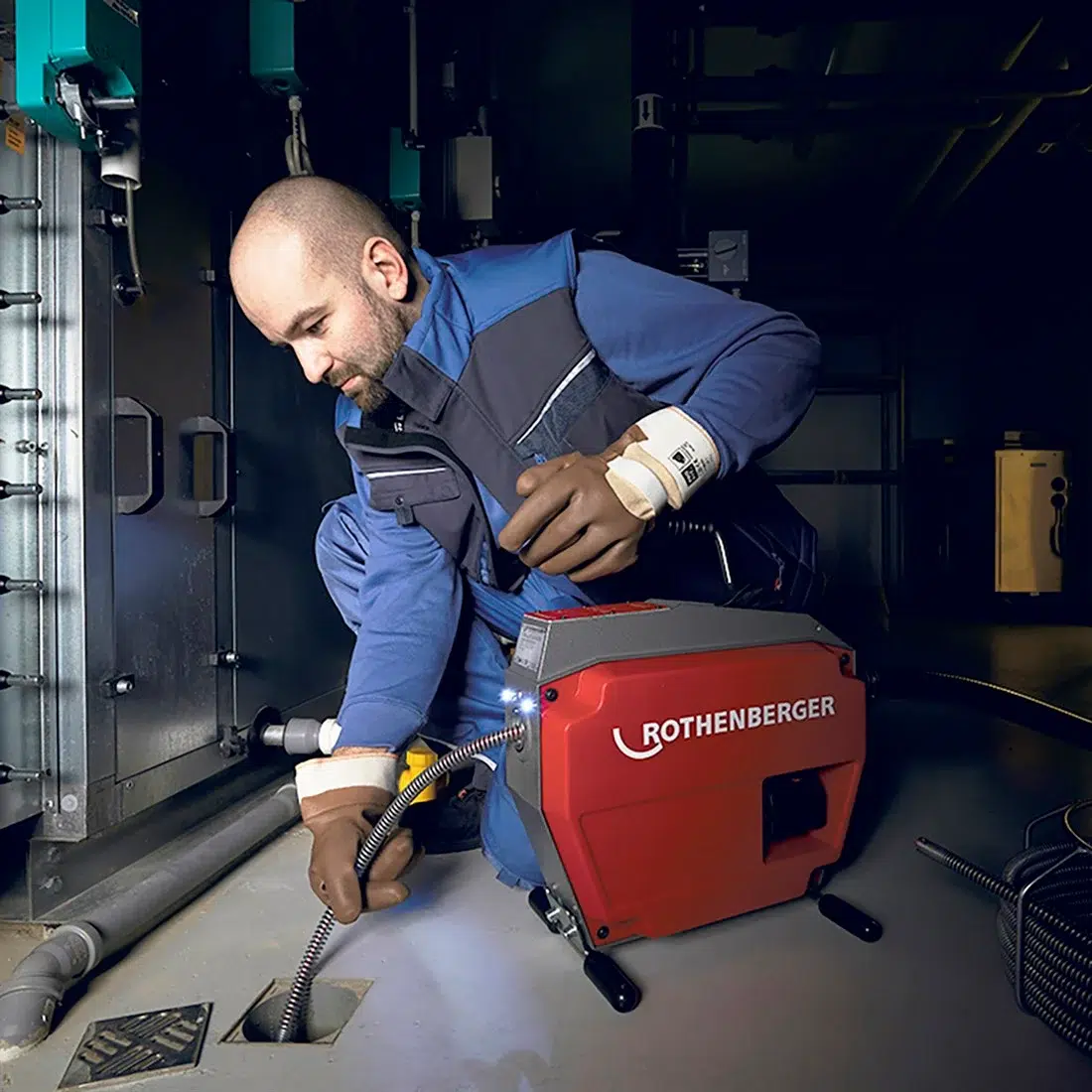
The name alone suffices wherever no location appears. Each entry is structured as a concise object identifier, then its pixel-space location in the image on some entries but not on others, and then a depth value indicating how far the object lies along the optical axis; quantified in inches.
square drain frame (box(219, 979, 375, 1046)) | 38.5
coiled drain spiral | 36.7
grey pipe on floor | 38.8
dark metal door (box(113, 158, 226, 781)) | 55.6
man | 45.0
